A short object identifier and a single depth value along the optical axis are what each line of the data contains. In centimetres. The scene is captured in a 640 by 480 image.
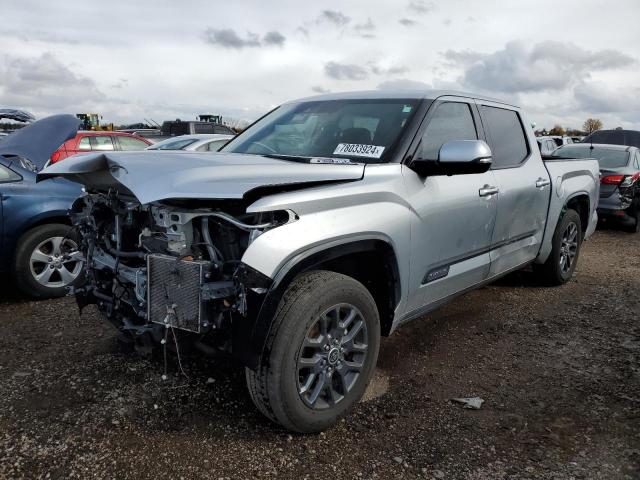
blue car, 452
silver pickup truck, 235
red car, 1035
